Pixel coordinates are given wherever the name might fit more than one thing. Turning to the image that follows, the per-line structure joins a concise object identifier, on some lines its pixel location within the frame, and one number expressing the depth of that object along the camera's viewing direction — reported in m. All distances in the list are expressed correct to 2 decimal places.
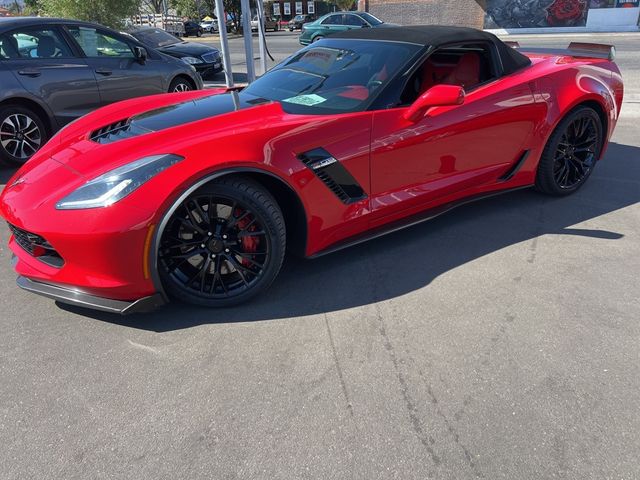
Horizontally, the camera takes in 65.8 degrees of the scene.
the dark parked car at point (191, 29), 37.69
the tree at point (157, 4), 39.90
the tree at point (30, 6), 43.42
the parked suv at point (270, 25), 39.74
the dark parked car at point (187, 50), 11.21
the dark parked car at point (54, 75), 5.25
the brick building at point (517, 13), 26.67
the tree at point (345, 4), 41.22
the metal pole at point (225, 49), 7.34
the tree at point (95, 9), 12.45
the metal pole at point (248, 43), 7.74
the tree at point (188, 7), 44.94
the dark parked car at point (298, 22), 39.03
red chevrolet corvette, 2.46
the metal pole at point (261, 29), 9.29
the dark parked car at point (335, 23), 21.23
